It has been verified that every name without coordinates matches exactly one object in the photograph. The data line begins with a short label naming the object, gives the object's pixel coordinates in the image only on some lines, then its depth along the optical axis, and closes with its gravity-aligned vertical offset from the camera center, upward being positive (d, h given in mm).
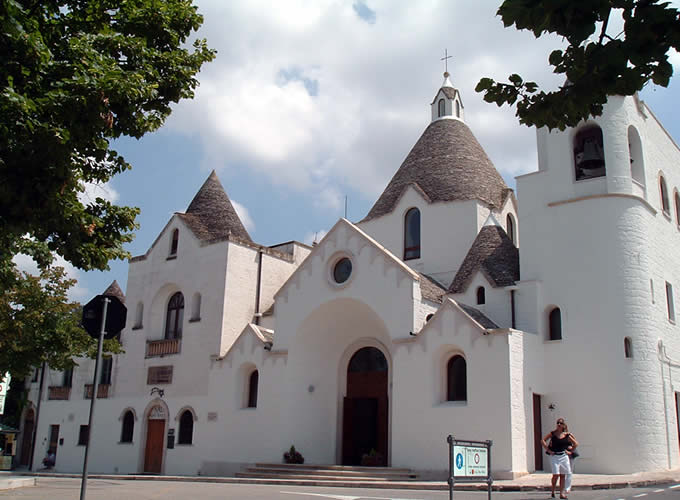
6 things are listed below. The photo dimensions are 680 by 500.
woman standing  13078 -239
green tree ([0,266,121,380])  20781 +2985
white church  19406 +3554
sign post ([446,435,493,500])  9852 -381
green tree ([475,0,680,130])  5023 +3017
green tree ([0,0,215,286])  8719 +4441
